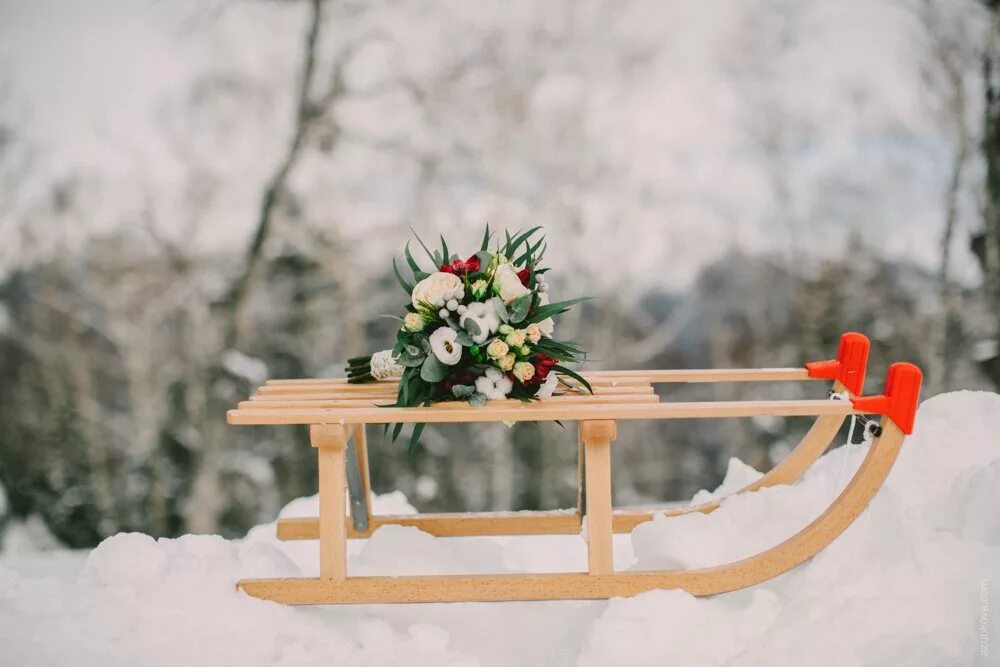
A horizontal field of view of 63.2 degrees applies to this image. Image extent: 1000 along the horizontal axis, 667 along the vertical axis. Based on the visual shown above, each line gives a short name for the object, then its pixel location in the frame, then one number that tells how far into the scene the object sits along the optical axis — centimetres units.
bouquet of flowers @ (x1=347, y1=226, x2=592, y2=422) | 213
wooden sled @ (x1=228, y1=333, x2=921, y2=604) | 205
